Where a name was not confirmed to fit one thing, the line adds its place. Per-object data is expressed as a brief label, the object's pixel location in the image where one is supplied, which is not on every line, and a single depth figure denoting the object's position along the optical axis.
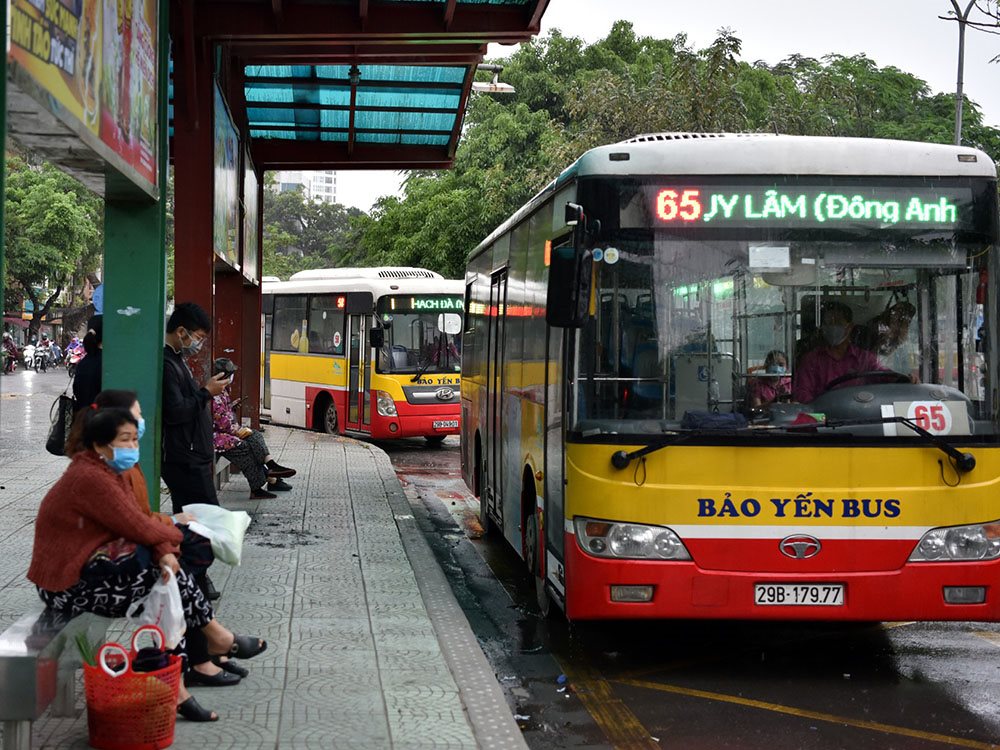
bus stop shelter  5.62
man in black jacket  7.75
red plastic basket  4.94
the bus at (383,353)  22.14
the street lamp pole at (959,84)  23.92
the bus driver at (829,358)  6.85
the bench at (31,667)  4.66
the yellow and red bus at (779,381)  6.80
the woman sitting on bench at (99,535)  5.14
